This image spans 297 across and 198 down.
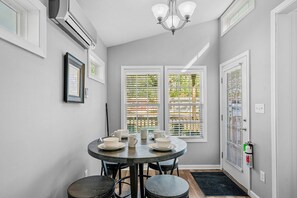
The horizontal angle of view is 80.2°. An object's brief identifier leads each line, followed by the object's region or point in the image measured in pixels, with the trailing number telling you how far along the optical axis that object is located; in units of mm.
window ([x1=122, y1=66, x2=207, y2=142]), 3758
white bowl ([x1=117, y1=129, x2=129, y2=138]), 2248
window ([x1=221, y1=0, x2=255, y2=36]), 2723
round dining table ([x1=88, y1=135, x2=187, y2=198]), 1461
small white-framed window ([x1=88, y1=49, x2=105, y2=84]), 2680
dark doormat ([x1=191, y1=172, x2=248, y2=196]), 2711
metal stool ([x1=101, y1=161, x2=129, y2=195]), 2326
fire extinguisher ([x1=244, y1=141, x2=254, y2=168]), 2543
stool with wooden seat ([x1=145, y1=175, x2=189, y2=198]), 1507
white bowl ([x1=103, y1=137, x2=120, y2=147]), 1675
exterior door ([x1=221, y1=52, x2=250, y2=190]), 2777
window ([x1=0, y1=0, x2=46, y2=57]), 1182
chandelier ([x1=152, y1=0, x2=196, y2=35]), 1936
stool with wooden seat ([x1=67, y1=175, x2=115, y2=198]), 1417
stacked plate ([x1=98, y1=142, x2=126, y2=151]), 1660
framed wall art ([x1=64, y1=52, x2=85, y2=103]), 1797
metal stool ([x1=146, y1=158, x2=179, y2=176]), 2375
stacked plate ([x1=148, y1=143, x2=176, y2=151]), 1640
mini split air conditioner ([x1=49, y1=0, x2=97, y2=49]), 1496
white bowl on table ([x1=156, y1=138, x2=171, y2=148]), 1657
